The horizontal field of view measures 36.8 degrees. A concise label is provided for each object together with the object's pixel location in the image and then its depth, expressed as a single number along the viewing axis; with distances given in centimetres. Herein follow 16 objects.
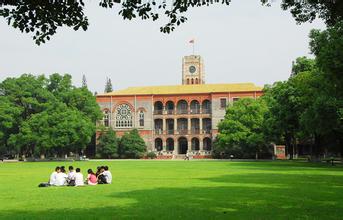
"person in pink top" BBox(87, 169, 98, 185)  2150
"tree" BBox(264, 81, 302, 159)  4769
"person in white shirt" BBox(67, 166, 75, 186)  2125
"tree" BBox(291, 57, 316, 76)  4988
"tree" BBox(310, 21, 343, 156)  2686
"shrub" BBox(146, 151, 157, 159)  8212
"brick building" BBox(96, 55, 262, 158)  8600
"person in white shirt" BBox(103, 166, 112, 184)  2206
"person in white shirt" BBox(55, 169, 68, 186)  2123
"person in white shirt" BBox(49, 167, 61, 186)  2120
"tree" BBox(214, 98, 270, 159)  6775
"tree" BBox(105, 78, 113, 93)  14154
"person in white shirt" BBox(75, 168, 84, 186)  2117
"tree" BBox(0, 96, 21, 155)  6694
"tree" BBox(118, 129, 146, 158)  8081
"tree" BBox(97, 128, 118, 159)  8100
